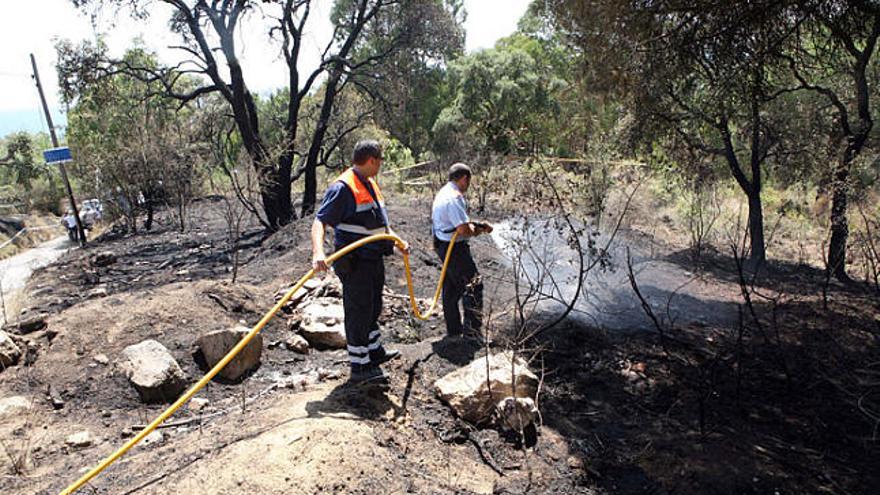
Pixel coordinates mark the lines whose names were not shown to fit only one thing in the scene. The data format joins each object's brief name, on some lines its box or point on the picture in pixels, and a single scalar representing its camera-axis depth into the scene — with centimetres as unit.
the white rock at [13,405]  374
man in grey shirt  460
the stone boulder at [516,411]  321
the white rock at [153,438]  335
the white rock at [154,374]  402
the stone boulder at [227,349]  441
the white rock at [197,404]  388
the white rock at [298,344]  479
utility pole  1295
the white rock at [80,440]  343
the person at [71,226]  1507
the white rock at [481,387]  338
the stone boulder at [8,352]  428
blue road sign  1136
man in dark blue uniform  364
